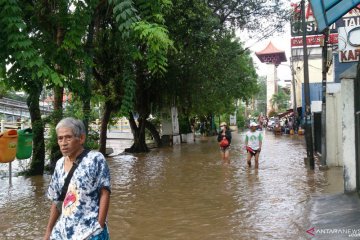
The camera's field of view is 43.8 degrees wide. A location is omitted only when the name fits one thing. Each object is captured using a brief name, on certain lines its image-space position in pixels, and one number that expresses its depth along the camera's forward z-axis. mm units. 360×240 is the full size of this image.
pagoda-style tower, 78750
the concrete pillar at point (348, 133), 7523
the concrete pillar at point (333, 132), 11938
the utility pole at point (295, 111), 37169
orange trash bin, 9852
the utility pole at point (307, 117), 12262
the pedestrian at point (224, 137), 14521
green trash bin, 10938
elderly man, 3102
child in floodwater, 12586
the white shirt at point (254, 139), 12594
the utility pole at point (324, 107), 12133
